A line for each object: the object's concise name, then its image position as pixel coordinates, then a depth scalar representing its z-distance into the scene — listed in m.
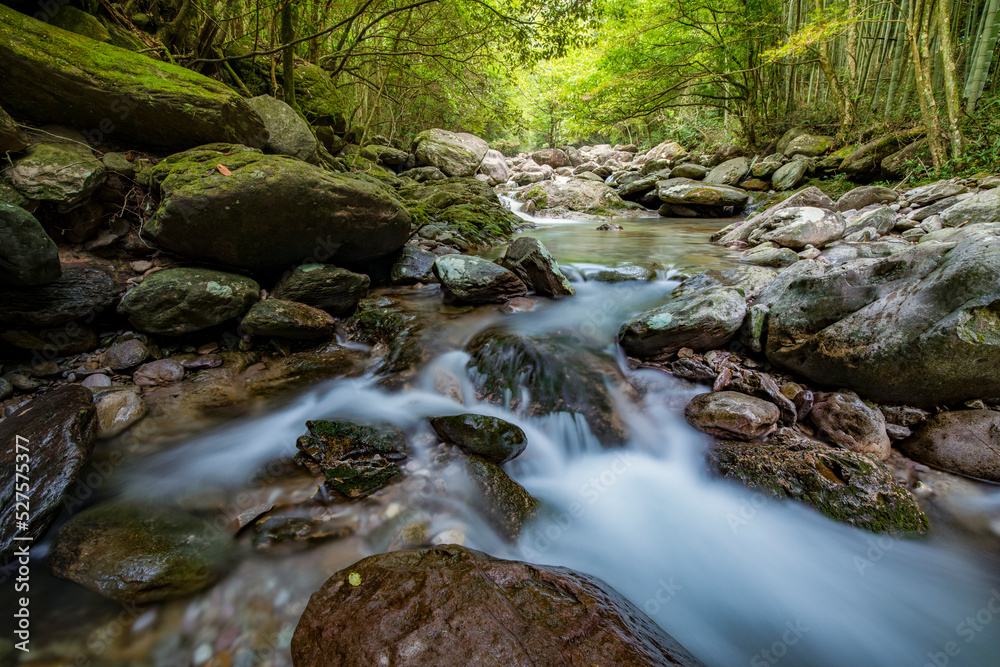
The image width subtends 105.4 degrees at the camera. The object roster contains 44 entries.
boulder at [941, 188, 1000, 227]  4.98
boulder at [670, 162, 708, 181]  14.31
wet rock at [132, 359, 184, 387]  3.37
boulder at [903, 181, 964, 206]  6.45
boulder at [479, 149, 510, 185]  16.72
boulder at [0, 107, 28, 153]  3.04
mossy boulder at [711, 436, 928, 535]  2.27
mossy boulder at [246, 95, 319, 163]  5.21
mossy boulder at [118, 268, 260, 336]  3.45
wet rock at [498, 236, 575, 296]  5.23
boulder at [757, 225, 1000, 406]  2.44
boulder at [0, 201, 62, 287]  2.69
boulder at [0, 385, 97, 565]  2.01
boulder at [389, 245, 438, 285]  5.70
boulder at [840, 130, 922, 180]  8.73
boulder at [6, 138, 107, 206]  3.16
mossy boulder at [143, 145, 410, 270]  3.47
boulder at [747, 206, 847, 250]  5.80
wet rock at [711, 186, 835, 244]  7.20
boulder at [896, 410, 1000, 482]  2.36
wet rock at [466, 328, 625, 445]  3.33
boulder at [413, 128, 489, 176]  13.65
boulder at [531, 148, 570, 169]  25.53
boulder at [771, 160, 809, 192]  10.69
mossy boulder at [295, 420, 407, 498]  2.53
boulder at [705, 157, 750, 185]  12.99
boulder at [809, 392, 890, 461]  2.58
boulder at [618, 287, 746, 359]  3.49
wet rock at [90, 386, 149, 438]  2.85
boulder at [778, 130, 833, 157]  11.10
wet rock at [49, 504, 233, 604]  1.83
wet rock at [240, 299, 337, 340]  3.78
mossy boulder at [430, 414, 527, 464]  2.80
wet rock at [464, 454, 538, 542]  2.43
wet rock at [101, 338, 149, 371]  3.39
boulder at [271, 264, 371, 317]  4.28
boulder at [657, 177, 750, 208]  11.16
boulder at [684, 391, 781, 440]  2.75
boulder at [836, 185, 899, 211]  7.49
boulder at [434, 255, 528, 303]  4.97
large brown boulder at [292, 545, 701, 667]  1.36
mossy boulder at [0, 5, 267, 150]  3.27
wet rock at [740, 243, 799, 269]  5.32
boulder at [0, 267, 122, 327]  3.09
